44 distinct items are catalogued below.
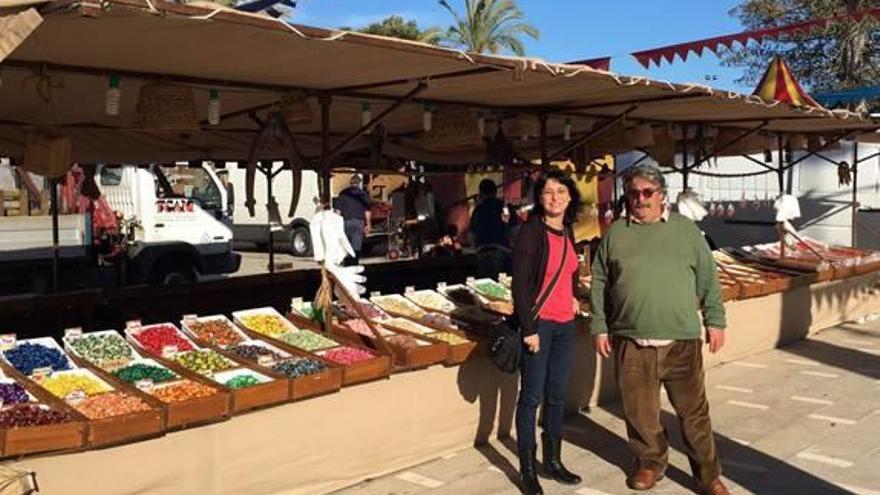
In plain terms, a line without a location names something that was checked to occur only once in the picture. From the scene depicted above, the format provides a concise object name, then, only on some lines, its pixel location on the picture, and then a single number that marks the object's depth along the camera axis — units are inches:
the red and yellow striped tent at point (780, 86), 397.4
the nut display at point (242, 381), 156.8
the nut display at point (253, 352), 174.9
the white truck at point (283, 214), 791.5
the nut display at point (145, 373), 156.7
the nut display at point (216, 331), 185.9
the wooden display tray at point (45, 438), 125.3
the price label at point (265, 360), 170.5
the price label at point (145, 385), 151.8
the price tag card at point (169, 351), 172.1
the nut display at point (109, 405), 138.3
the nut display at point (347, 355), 175.0
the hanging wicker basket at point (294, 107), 198.1
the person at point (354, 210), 385.4
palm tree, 1240.8
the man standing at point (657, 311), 158.7
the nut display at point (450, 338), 195.5
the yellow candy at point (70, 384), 148.3
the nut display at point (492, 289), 247.9
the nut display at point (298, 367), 165.0
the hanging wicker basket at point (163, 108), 174.9
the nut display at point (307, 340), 184.9
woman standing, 161.3
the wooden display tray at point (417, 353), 181.8
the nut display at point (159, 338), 177.3
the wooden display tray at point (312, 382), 159.8
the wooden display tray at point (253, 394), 151.6
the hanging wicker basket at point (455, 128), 239.6
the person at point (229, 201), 540.0
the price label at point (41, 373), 150.9
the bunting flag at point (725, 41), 381.4
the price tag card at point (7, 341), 163.8
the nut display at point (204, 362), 165.8
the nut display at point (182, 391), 147.9
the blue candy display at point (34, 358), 156.1
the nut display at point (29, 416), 128.9
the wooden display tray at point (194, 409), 142.8
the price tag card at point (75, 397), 141.8
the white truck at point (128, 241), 414.6
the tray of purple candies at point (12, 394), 138.0
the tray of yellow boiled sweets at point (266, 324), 196.1
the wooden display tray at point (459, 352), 189.2
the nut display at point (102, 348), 166.4
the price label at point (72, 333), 173.2
